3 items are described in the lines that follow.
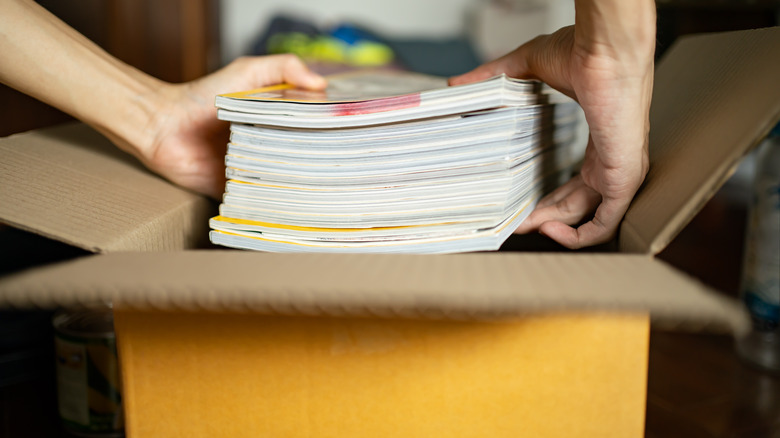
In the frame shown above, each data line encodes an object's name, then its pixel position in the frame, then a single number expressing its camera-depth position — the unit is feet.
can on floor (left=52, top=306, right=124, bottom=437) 2.51
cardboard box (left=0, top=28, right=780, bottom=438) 1.34
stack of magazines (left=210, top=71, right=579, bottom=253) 1.75
